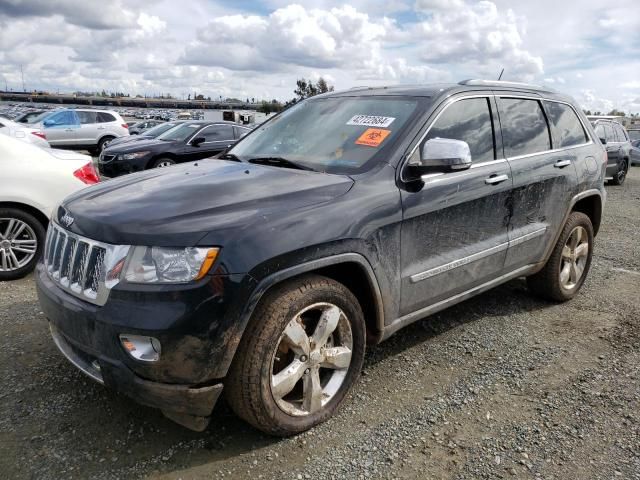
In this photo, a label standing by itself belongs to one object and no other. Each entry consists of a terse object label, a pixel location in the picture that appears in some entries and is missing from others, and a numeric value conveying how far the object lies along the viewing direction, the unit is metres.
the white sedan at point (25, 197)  5.15
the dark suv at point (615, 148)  14.16
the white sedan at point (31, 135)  8.91
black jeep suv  2.32
